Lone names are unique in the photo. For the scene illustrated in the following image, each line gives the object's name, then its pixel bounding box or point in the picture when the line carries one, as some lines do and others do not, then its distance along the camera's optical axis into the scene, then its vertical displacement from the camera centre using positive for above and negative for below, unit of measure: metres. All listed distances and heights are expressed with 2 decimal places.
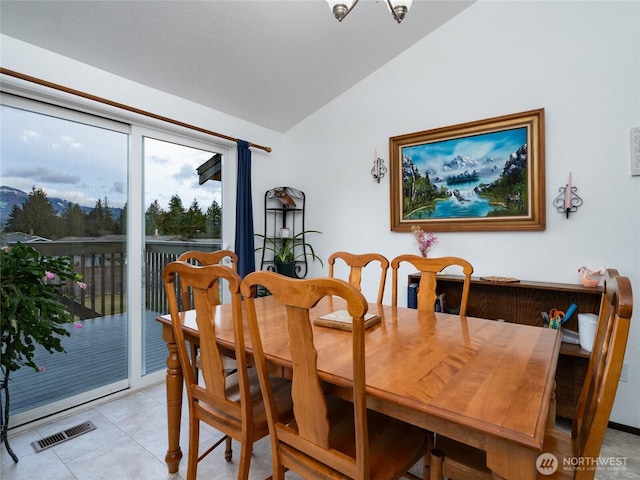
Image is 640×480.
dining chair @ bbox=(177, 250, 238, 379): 1.96 -0.14
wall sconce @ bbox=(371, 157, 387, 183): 3.27 +0.69
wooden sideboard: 2.25 -0.50
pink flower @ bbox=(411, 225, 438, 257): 2.89 -0.01
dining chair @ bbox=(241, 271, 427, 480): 0.93 -0.62
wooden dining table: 0.83 -0.44
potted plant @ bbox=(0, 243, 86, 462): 1.73 -0.35
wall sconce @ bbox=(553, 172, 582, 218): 2.34 +0.27
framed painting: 2.50 +0.53
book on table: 1.54 -0.39
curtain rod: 1.98 +1.00
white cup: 2.08 -0.58
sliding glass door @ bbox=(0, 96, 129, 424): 2.14 +0.13
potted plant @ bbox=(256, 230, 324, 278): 3.64 -0.12
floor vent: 1.96 -1.21
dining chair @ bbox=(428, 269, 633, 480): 0.87 -0.57
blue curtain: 3.31 +0.24
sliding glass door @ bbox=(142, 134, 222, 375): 2.83 +0.26
